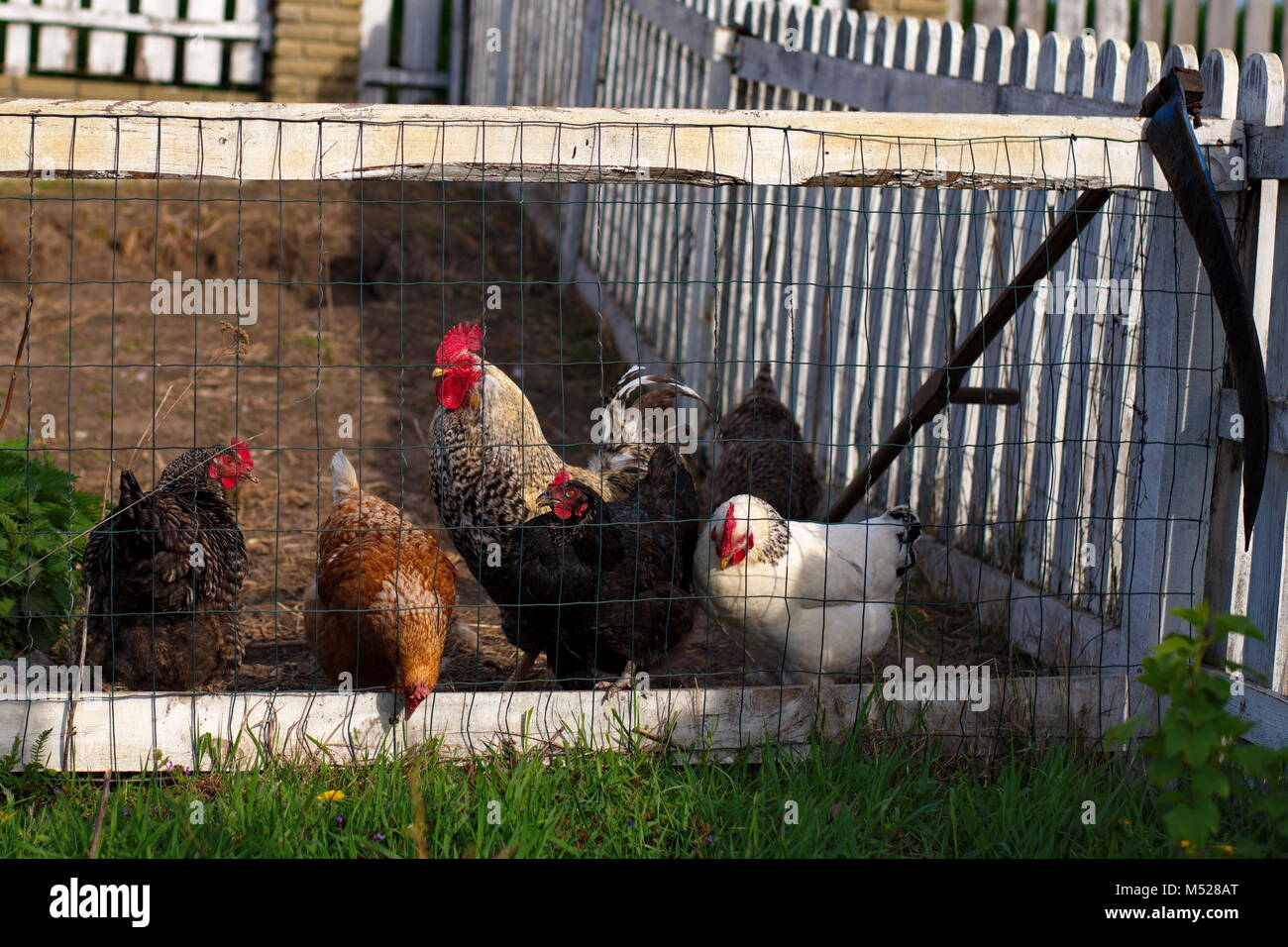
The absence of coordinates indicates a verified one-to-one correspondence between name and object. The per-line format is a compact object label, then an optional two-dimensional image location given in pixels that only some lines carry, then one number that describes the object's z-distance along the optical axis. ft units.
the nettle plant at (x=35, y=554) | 12.00
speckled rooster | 13.76
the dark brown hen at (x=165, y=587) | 12.48
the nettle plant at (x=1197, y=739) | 7.86
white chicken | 13.35
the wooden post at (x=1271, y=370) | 11.05
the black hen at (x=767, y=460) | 16.67
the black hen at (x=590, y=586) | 12.84
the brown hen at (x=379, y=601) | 11.83
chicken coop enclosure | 10.95
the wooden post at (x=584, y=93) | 29.37
